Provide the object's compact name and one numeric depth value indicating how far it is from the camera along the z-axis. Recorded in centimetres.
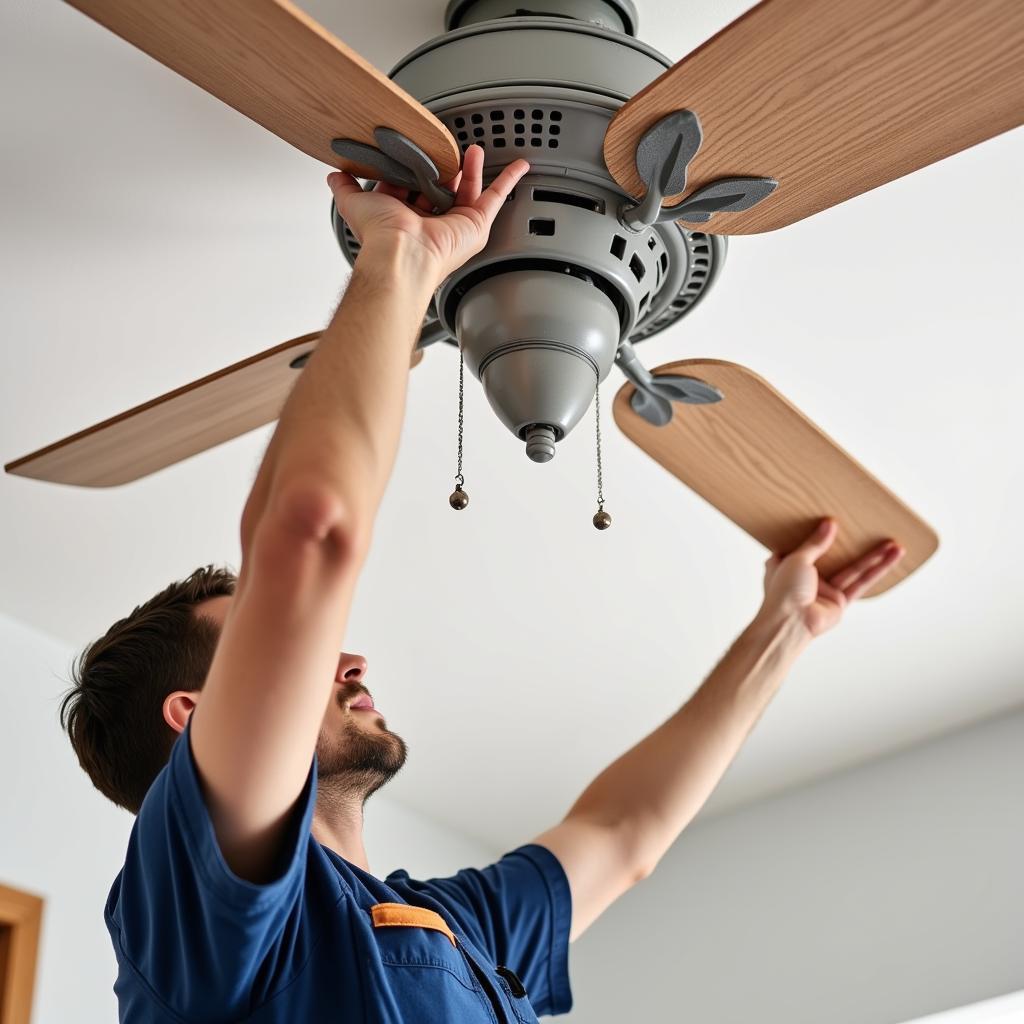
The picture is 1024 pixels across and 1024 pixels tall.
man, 77
